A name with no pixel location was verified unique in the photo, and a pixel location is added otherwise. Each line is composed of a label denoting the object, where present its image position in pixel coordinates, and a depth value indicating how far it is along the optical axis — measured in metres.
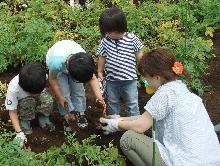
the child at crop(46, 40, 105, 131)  3.02
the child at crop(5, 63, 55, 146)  3.04
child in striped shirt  3.33
